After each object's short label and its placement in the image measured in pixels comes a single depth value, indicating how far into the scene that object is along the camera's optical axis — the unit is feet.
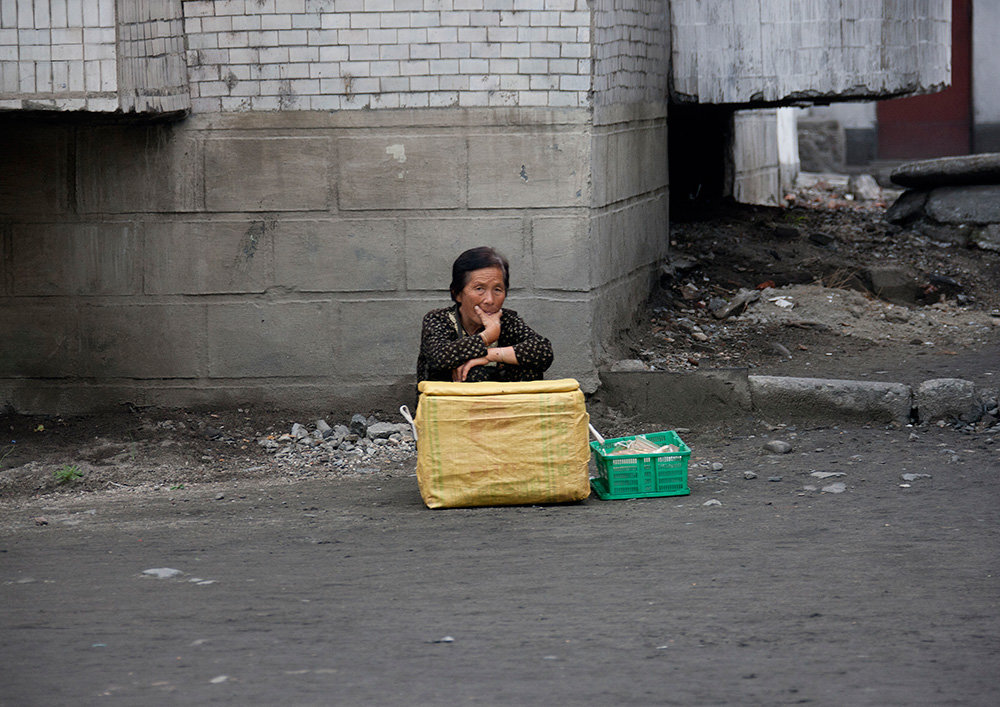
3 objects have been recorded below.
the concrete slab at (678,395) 45.03
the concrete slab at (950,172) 68.85
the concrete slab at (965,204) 68.38
